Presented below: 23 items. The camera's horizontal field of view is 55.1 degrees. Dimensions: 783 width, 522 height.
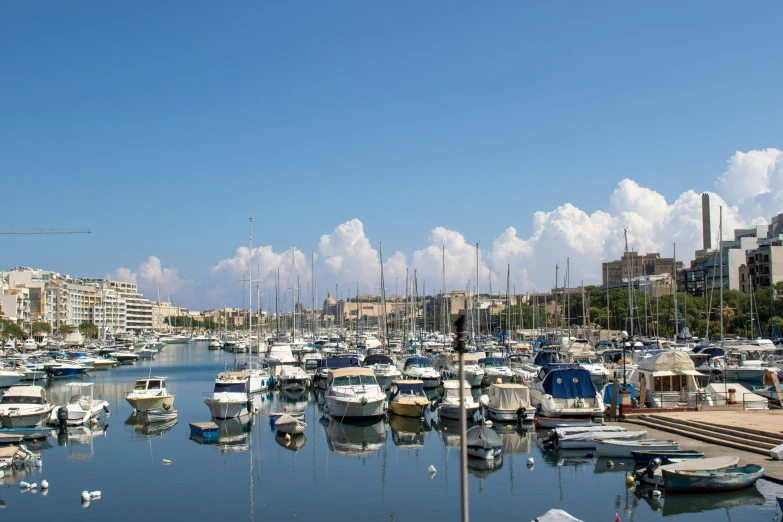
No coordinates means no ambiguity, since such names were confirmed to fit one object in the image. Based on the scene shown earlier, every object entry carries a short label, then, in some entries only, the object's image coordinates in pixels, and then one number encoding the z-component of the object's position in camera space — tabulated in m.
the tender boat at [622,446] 31.91
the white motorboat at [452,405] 46.91
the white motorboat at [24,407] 41.66
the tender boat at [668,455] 29.60
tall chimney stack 188.75
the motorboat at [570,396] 41.73
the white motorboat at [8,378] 70.19
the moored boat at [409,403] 47.22
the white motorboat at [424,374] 65.62
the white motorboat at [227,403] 46.72
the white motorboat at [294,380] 64.00
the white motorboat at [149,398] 50.12
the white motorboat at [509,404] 43.97
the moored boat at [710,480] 25.92
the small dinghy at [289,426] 41.72
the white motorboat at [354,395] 45.88
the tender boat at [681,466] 26.92
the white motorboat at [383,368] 64.19
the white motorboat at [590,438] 34.38
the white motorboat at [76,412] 44.81
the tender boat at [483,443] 33.53
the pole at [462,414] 14.46
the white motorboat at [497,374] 64.56
